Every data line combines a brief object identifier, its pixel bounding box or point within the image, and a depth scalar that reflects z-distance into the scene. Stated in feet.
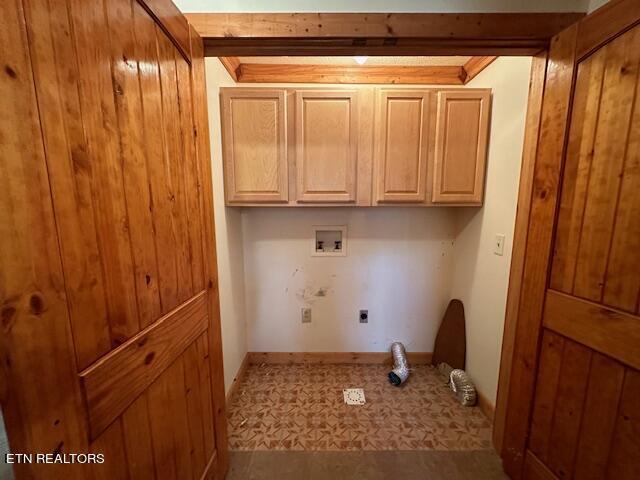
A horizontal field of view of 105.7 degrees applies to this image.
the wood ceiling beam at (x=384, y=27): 3.33
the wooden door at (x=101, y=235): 1.45
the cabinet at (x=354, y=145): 5.30
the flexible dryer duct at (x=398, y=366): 6.40
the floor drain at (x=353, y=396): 5.83
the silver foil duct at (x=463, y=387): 5.73
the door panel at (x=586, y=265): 2.71
